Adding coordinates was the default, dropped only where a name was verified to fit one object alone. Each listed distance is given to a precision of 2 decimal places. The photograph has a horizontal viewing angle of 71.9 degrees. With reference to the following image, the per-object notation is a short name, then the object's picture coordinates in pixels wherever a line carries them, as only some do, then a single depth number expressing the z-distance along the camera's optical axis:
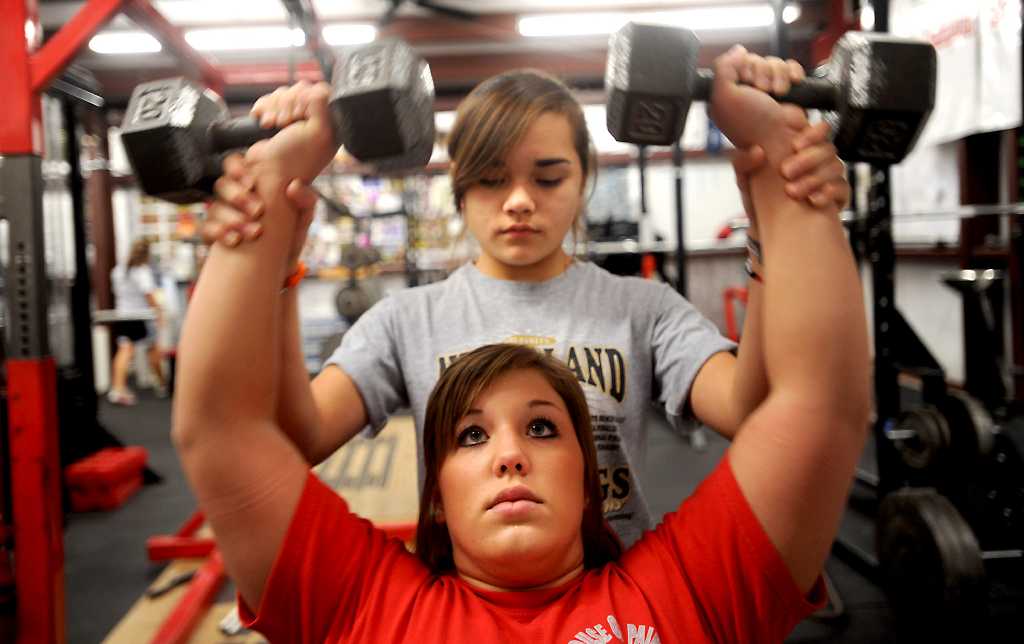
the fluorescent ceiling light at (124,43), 5.11
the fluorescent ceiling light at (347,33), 5.22
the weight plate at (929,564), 1.67
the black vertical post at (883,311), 2.20
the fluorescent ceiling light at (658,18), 5.18
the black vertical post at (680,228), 3.15
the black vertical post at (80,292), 3.35
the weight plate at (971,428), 2.09
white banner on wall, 3.39
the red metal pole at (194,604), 1.91
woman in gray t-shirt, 0.84
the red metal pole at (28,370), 1.49
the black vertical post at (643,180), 3.45
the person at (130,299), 5.68
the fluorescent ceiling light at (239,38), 5.10
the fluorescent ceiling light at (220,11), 4.69
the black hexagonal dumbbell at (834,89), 0.57
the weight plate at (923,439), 2.15
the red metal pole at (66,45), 1.51
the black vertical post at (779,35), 1.86
